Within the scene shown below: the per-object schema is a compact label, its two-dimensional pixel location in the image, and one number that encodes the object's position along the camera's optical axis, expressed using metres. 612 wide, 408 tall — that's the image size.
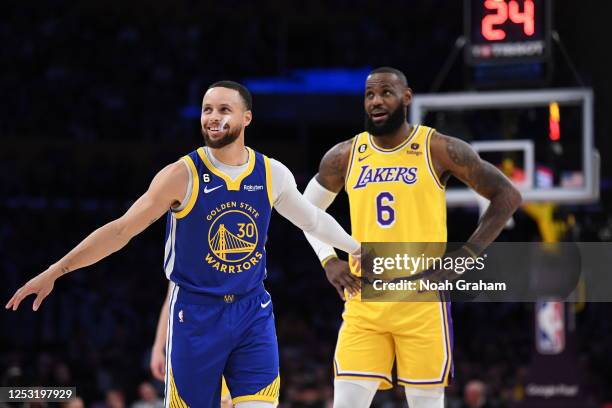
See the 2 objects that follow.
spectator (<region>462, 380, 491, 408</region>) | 13.28
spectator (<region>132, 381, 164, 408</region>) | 12.59
